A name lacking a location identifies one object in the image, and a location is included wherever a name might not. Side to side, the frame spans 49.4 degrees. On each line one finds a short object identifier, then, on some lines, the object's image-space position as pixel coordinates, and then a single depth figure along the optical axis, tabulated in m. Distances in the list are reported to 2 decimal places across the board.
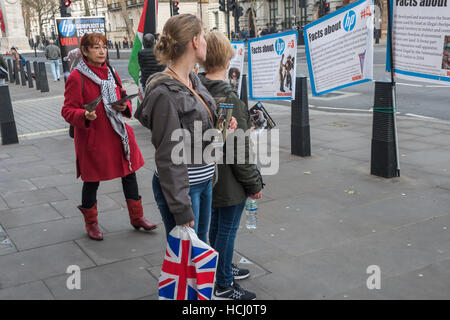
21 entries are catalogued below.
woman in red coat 4.00
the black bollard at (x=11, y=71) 22.30
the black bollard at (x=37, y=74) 17.59
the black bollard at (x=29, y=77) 19.25
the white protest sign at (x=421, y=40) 4.57
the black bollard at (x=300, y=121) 6.67
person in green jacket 2.83
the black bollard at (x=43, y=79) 17.16
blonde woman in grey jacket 2.43
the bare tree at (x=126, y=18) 42.76
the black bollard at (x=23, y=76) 20.33
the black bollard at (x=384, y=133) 5.50
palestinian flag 9.23
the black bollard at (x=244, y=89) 8.82
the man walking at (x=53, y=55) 21.34
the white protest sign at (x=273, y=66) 6.40
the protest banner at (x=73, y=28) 13.51
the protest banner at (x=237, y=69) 7.73
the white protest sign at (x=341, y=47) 5.11
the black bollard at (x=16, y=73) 21.18
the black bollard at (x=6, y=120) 8.62
